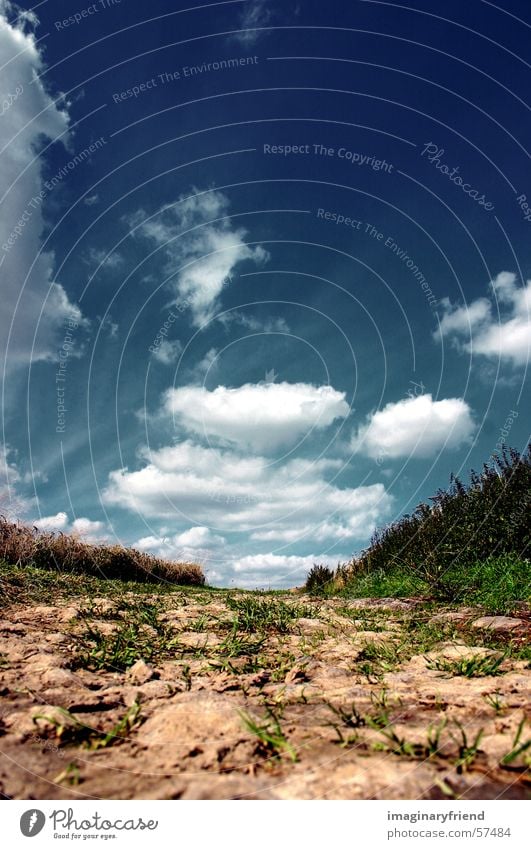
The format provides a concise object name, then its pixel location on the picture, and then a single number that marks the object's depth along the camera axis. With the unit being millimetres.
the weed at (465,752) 1752
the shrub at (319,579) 16614
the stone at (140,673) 3183
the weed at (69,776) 1864
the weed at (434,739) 1862
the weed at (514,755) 1754
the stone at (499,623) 4918
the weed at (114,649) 3516
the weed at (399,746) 1858
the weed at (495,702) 2338
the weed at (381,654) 3636
